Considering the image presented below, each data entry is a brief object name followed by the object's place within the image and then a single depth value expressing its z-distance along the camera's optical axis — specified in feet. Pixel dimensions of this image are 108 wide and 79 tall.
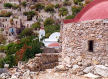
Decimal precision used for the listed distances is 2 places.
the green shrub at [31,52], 87.49
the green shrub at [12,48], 129.08
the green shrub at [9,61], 90.41
